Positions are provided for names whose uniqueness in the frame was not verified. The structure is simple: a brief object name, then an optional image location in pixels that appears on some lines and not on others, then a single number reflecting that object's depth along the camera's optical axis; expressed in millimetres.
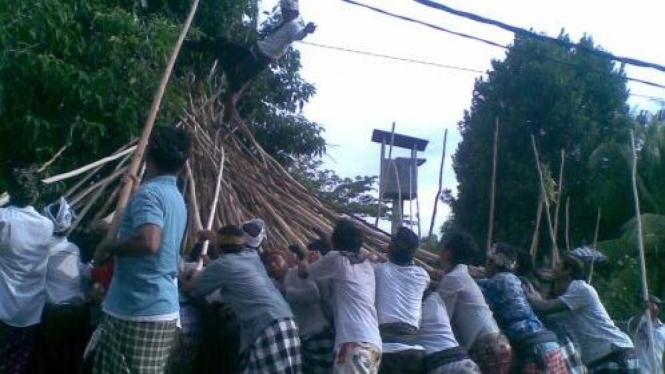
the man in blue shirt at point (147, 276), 4301
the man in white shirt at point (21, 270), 5488
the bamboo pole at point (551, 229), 9031
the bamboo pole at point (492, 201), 8638
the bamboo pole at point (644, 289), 7743
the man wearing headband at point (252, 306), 5363
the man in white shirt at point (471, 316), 6340
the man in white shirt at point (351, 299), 5582
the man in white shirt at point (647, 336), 8297
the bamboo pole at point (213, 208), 6208
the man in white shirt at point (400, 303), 5922
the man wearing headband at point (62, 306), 5742
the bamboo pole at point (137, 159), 4543
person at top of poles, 8719
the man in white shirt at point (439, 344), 5902
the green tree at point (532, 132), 19734
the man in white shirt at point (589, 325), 7129
